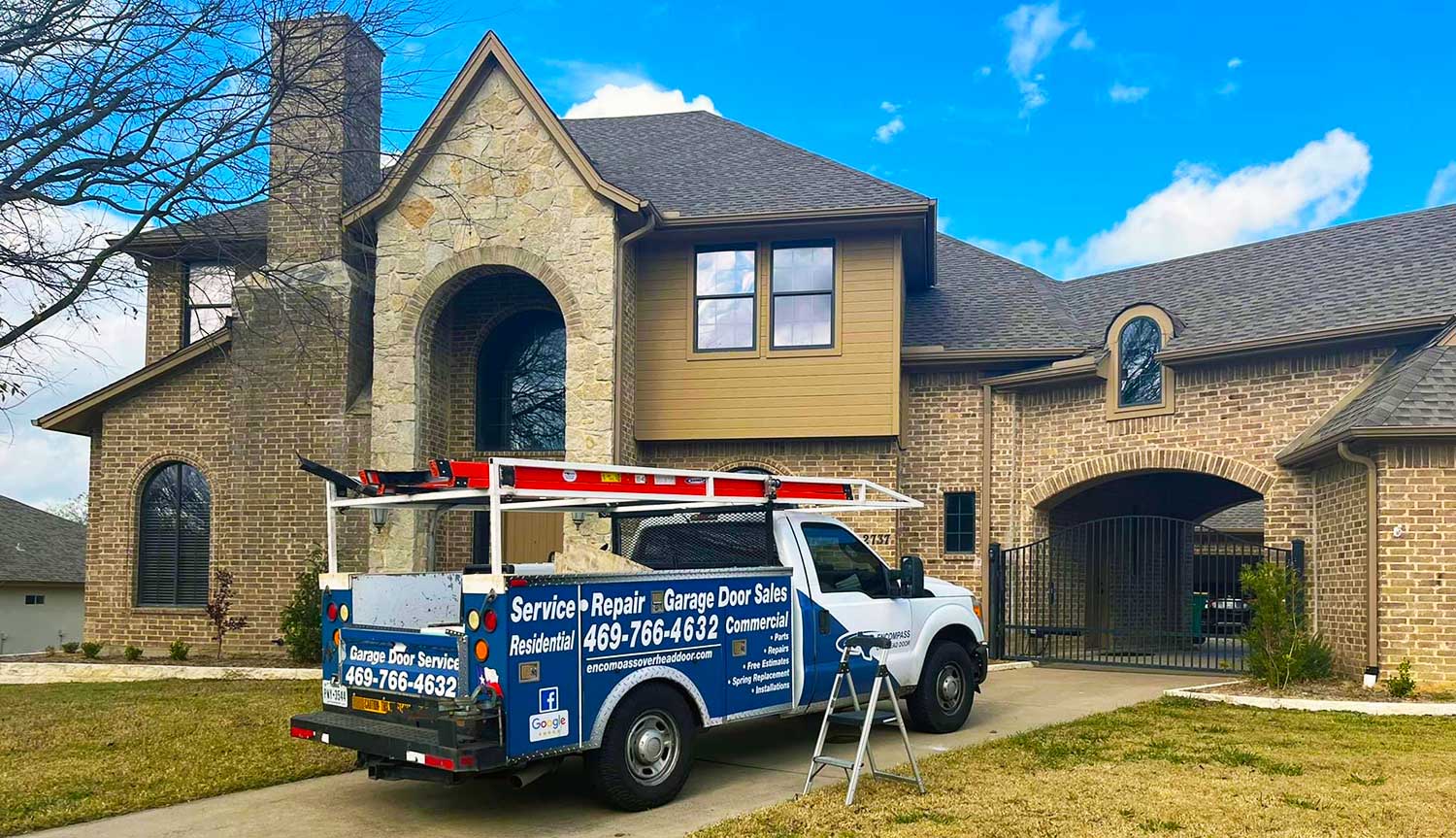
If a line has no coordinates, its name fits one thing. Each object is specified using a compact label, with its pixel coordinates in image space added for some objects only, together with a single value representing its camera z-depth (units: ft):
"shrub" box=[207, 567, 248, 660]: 54.03
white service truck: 21.40
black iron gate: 54.75
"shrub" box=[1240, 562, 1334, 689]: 42.09
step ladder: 23.47
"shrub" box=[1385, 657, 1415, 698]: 39.55
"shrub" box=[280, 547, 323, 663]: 51.29
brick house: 51.19
